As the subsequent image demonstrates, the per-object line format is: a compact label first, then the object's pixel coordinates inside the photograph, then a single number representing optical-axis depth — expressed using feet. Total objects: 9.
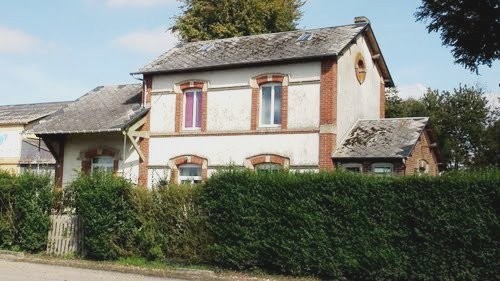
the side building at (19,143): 118.93
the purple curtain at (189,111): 78.38
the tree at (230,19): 125.70
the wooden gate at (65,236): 54.13
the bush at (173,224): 48.21
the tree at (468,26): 64.44
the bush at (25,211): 54.44
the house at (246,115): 70.18
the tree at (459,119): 137.08
